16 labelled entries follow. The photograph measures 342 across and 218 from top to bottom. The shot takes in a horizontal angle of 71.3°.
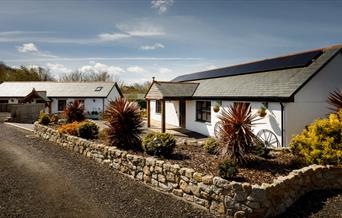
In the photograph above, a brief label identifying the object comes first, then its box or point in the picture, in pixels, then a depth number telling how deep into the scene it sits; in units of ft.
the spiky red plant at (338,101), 31.35
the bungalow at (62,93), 108.78
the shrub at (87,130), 40.99
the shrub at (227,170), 20.66
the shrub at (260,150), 26.71
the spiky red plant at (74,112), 53.67
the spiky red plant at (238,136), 24.64
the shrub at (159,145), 27.99
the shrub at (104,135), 33.57
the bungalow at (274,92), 35.99
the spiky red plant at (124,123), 32.73
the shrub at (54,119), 62.83
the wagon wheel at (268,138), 37.40
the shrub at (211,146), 29.86
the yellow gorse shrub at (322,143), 23.41
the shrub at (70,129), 43.47
